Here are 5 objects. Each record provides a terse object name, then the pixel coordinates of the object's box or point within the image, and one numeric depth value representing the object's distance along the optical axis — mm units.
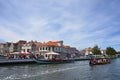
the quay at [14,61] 23617
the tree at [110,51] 70685
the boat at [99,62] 25153
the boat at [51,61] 26316
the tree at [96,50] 61699
